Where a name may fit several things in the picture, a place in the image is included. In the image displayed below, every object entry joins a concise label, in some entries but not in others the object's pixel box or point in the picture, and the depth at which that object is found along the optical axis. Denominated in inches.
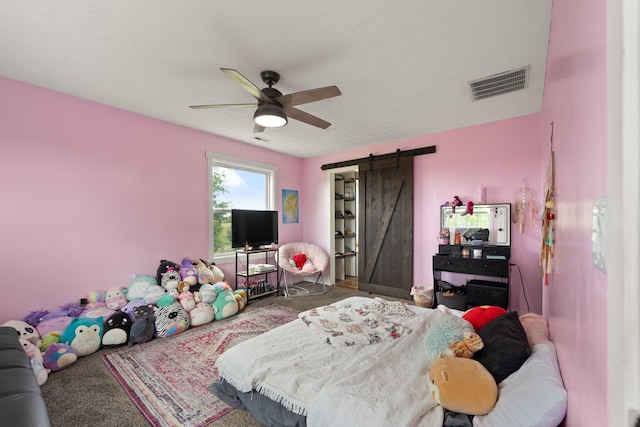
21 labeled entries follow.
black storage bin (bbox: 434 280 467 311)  138.5
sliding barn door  174.7
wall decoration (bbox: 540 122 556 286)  58.6
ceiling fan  81.3
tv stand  169.9
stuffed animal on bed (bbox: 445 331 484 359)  57.5
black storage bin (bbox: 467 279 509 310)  130.6
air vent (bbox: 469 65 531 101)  98.2
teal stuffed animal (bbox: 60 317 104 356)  100.7
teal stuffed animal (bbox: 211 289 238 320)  137.3
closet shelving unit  233.8
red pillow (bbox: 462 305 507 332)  73.4
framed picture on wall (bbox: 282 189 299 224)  214.1
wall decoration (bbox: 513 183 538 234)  133.6
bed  44.1
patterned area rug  73.4
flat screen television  169.6
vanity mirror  141.0
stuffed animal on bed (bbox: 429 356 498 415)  46.5
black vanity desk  131.5
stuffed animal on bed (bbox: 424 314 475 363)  63.9
